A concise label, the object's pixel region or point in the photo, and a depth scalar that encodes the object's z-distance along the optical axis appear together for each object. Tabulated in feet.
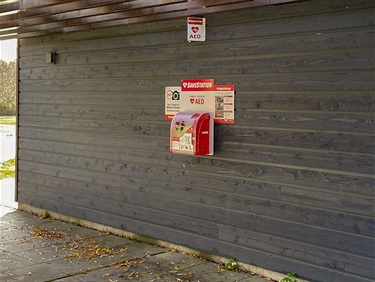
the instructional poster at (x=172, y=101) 21.04
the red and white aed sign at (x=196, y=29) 19.70
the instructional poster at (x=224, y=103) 19.11
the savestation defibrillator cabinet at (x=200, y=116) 19.11
